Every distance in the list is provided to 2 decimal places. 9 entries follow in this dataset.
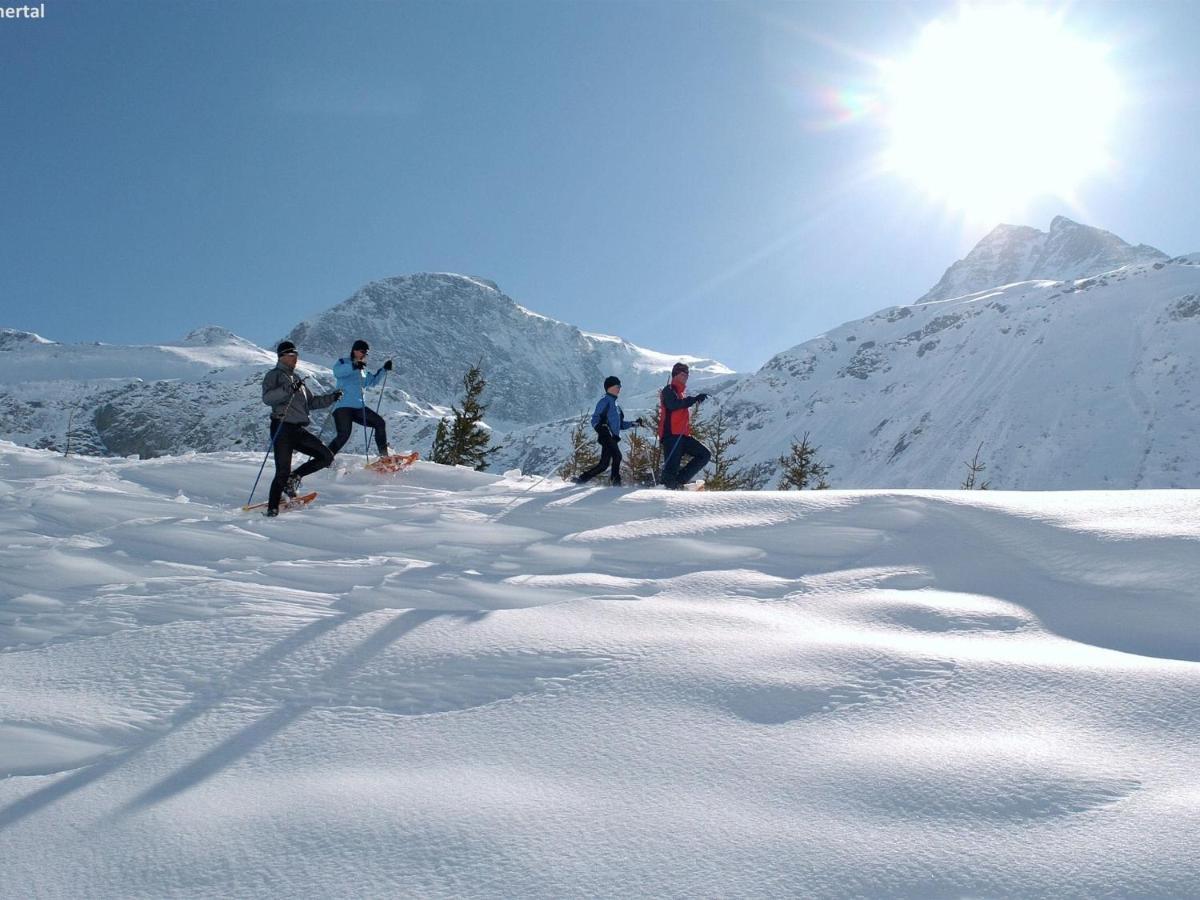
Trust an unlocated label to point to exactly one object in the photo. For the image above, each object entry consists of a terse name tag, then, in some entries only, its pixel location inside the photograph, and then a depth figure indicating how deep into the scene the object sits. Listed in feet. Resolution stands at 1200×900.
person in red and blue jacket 32.17
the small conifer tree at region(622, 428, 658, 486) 57.18
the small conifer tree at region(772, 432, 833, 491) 75.77
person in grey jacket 25.14
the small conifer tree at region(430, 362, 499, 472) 72.64
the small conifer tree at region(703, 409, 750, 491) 60.90
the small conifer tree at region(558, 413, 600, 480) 66.72
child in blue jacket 32.55
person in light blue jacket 30.50
